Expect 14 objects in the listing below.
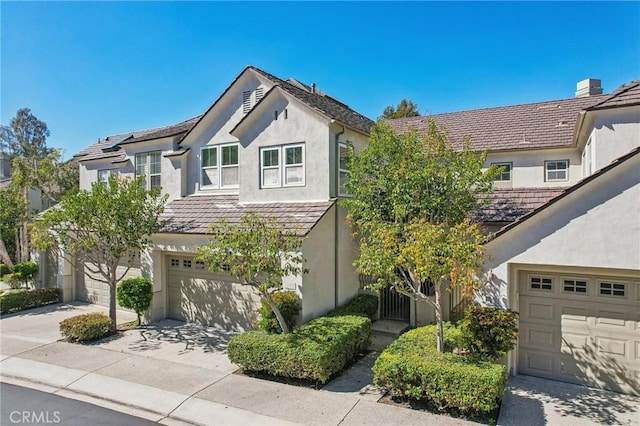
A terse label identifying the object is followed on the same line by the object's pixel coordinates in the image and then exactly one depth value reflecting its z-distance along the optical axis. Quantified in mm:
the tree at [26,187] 19719
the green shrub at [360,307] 11789
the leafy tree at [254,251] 9242
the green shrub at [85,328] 11781
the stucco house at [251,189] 12359
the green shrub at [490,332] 8336
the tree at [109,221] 11906
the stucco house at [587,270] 7887
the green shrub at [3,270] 22864
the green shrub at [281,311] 10344
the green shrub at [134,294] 13298
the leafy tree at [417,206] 7812
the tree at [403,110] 38194
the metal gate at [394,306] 13555
